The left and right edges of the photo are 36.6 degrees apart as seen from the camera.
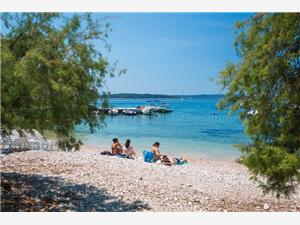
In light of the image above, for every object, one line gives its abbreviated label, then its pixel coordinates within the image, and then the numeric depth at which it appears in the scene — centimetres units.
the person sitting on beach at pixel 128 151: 1632
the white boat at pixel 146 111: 4902
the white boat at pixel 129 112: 4814
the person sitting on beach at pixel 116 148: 1645
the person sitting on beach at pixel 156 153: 1566
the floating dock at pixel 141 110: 4758
